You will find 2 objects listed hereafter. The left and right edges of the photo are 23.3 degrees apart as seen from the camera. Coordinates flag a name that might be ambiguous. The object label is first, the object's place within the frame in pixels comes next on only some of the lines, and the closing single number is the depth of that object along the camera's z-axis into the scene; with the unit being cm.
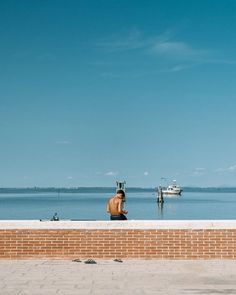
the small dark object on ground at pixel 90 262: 1314
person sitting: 1485
